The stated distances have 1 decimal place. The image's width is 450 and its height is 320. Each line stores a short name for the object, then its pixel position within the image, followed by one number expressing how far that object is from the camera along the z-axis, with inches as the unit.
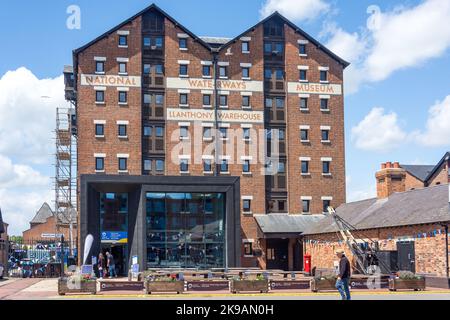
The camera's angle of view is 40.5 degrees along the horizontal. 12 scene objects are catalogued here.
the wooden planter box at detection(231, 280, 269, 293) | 992.9
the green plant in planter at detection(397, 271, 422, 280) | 1016.9
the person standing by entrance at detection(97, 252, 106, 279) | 1597.2
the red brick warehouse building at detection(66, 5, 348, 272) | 1895.9
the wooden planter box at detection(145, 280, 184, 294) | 1000.9
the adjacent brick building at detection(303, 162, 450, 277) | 1107.3
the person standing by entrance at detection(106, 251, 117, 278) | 1584.4
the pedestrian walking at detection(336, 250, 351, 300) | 686.4
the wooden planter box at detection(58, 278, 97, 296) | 988.6
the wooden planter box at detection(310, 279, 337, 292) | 1005.2
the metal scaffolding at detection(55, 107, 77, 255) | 2426.2
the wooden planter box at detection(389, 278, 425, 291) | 1012.5
